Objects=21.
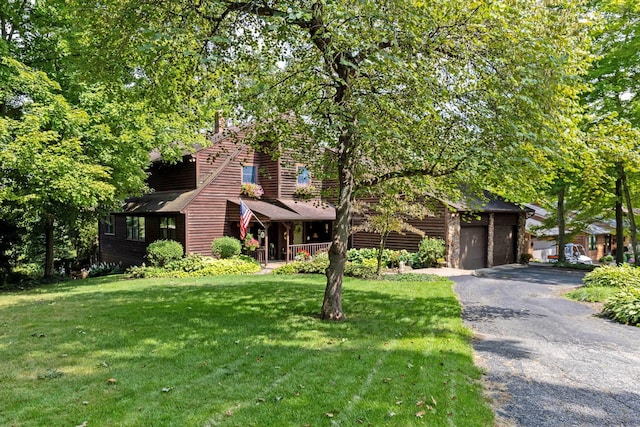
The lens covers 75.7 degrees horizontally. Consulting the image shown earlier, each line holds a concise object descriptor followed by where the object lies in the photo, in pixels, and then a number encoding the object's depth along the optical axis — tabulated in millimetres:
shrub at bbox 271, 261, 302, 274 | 18562
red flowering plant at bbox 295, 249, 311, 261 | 21453
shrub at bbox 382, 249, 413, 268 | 20375
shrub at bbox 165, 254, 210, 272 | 18734
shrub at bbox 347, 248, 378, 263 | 22044
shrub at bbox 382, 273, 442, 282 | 15625
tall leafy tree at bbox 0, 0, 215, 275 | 12695
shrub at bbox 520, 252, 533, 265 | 24406
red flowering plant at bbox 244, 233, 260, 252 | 21266
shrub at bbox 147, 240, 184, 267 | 19125
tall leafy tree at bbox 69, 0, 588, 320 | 6868
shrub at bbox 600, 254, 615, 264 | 28150
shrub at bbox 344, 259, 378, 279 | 16828
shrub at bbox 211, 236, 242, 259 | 20531
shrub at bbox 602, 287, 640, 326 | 9156
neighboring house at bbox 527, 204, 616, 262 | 30700
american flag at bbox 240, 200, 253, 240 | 19234
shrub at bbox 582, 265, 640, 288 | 12656
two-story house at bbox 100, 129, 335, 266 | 20797
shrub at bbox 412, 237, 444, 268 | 20047
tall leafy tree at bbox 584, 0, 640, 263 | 17219
